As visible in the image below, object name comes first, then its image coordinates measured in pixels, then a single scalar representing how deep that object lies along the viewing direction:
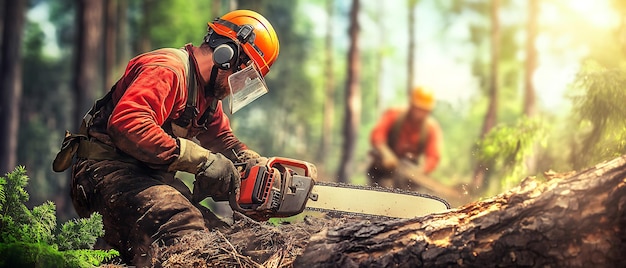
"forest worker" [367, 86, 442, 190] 8.41
